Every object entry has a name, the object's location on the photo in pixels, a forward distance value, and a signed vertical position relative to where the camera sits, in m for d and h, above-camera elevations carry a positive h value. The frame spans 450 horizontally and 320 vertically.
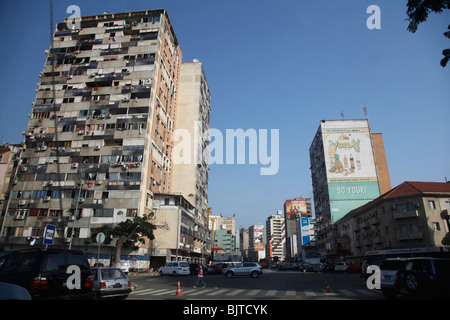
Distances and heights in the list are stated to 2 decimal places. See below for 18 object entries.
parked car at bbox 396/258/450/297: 10.52 -0.73
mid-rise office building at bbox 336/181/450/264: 41.00 +5.44
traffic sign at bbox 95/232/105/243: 18.13 +1.01
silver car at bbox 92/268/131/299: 10.98 -1.14
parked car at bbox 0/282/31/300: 5.19 -0.71
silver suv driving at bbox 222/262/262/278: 31.25 -1.67
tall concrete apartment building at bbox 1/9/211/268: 46.22 +20.95
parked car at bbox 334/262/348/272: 45.37 -1.69
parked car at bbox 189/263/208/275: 39.04 -1.78
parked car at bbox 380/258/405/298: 11.98 -0.82
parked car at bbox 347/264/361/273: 45.94 -1.99
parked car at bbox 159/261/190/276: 34.34 -1.61
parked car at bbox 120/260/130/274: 36.94 -1.59
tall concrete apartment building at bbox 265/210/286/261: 177.64 -1.37
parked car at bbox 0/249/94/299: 7.73 -0.55
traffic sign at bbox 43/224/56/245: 15.11 +0.98
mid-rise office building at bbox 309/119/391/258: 72.94 +22.18
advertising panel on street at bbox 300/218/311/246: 110.06 +9.25
